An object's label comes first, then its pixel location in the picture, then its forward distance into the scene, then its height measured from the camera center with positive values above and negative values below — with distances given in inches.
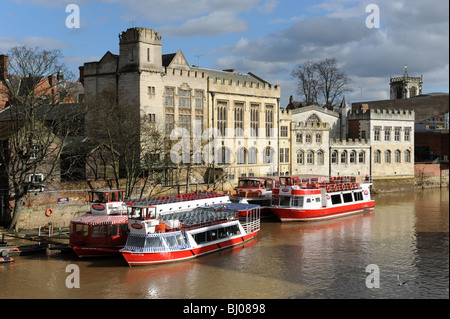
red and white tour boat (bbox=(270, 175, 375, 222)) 1855.3 -122.3
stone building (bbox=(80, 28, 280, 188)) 1963.6 +270.7
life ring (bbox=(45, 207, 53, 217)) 1556.3 -131.8
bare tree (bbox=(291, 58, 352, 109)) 3265.3 +519.0
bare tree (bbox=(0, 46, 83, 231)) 1475.1 +76.3
